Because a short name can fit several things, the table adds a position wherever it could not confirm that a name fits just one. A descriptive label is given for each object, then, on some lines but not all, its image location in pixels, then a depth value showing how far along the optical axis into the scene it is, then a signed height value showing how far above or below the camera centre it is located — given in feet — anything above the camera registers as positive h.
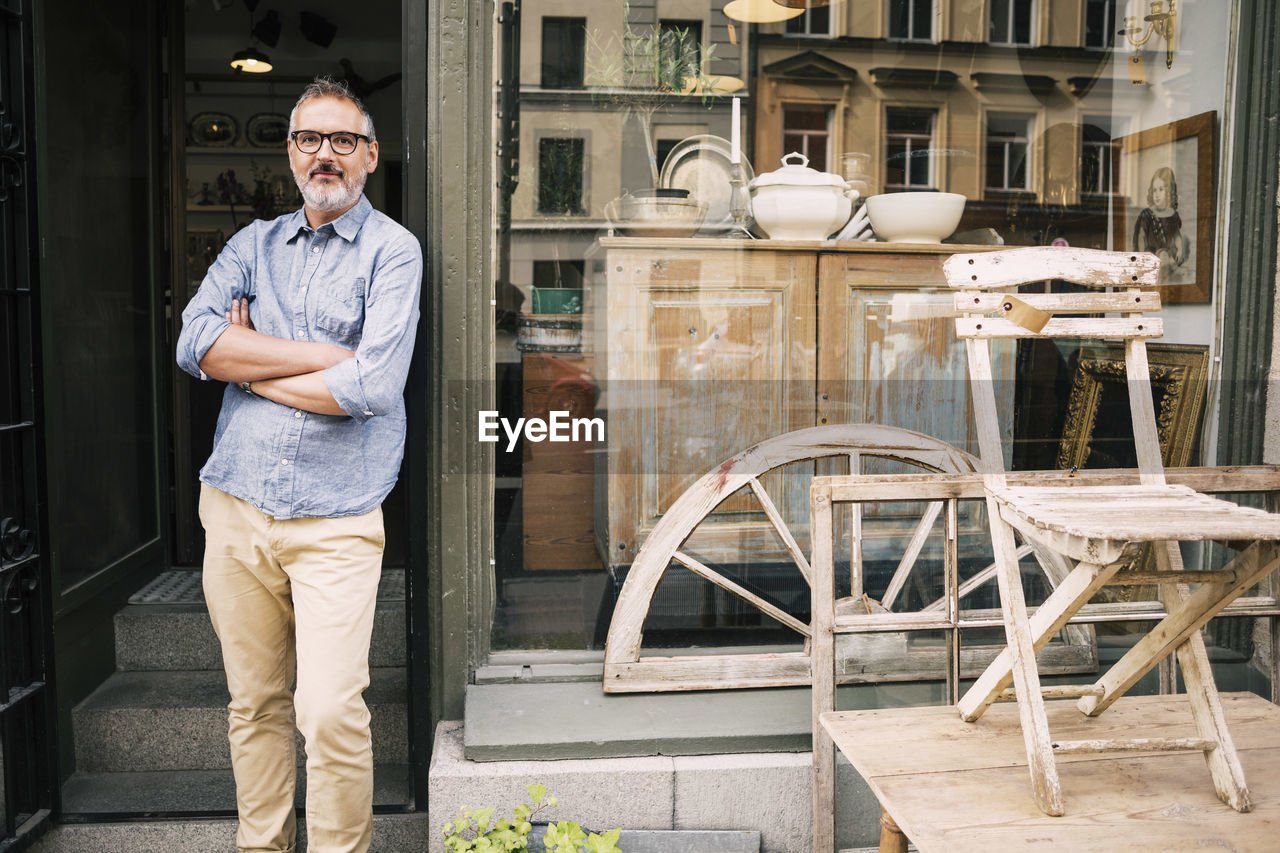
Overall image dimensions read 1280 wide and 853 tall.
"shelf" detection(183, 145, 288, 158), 20.25 +3.74
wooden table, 6.08 -2.90
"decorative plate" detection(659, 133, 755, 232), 11.23 +1.88
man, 7.82 -0.93
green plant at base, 7.85 -3.94
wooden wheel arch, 9.80 -2.40
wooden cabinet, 10.58 -0.19
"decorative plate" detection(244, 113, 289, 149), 20.25 +4.17
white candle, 11.52 +2.27
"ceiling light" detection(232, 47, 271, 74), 18.99 +5.21
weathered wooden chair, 6.12 -1.10
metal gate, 8.73 -1.34
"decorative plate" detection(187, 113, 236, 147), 20.30 +4.17
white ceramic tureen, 11.25 +1.54
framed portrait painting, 10.93 +1.60
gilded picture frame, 10.87 -0.70
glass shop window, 10.23 +0.76
